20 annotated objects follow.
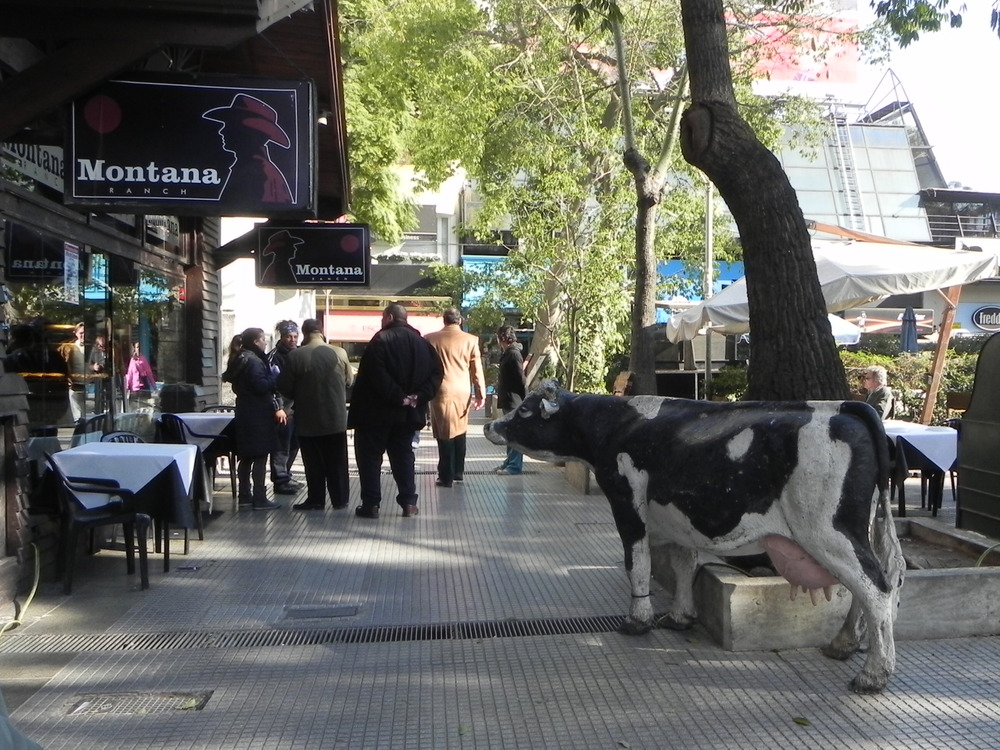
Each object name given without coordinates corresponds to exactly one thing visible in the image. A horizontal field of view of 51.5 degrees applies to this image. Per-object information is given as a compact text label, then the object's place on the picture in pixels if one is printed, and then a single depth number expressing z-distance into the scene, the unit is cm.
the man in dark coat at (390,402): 952
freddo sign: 3706
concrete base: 545
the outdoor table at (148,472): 706
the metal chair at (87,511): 680
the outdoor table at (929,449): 912
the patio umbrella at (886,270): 1095
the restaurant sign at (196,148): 648
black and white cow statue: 485
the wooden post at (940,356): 1272
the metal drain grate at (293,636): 578
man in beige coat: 1122
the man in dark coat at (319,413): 995
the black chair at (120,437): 809
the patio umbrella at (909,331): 1648
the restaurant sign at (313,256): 1229
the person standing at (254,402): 983
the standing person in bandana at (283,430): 1112
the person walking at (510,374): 1226
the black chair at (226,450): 1005
